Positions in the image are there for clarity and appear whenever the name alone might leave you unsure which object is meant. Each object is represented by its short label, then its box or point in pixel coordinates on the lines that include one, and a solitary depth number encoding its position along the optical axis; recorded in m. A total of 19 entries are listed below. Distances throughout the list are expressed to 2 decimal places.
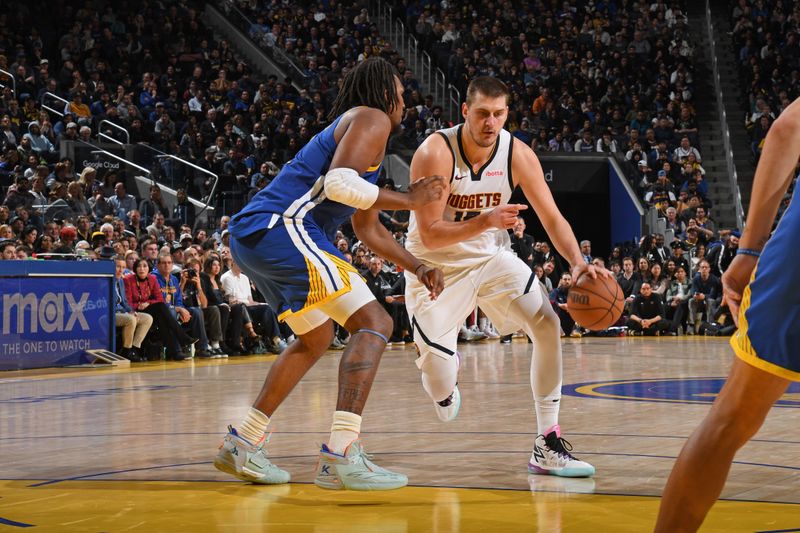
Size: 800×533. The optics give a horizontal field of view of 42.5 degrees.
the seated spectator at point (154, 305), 12.44
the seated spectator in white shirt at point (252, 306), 13.88
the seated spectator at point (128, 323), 12.27
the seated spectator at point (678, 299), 17.77
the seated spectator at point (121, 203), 15.48
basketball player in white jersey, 4.85
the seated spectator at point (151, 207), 15.99
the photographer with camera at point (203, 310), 13.31
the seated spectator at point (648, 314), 17.55
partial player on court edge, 2.44
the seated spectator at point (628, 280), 17.92
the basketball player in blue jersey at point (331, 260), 4.25
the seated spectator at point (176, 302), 12.73
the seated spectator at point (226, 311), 13.51
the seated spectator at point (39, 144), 16.98
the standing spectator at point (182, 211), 16.39
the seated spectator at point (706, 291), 17.48
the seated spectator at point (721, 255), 17.55
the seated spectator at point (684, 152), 22.40
